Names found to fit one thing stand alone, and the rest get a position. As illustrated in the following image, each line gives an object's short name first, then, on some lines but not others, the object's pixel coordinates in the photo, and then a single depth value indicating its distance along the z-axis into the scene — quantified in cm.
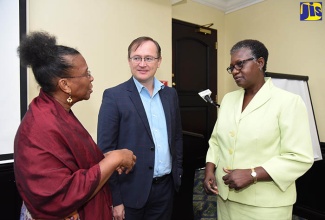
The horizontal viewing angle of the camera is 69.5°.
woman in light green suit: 108
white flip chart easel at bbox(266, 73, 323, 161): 249
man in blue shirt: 125
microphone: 215
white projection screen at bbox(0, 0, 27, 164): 164
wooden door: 308
